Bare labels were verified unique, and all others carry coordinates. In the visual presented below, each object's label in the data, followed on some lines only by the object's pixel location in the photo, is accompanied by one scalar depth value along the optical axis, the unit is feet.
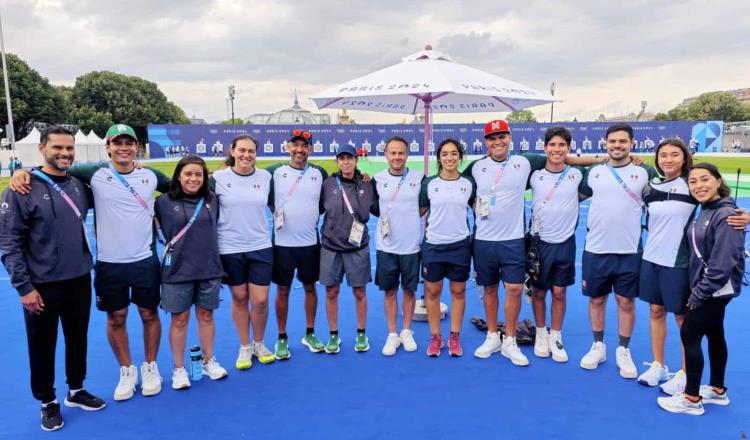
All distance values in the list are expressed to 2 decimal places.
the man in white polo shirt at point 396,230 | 13.89
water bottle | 12.55
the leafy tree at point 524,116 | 256.73
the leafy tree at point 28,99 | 122.42
